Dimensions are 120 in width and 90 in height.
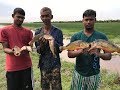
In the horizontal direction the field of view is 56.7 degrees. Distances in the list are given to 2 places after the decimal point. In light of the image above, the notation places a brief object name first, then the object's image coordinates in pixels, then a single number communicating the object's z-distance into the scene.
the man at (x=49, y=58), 1.97
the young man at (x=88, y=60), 1.79
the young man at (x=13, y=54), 2.04
